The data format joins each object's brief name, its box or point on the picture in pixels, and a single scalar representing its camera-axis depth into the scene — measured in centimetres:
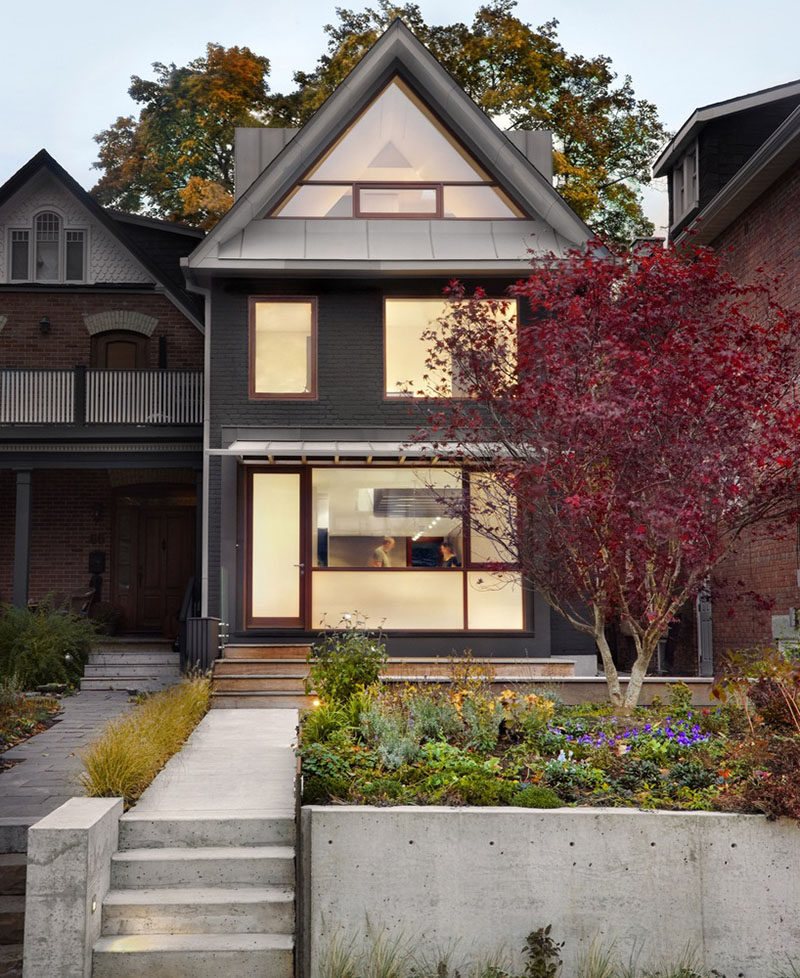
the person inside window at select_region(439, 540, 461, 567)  1598
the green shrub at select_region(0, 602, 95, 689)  1485
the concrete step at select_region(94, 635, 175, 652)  1700
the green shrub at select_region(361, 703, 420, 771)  771
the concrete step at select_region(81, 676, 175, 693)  1538
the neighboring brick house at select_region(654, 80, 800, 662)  1527
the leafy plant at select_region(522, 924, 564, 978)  617
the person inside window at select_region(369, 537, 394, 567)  1595
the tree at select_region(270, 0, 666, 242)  2533
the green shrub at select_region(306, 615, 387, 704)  963
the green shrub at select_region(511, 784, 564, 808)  666
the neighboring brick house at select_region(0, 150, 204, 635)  1934
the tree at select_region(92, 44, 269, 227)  2756
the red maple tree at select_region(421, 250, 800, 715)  874
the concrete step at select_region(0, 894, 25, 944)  668
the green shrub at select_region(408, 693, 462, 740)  849
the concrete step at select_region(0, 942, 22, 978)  629
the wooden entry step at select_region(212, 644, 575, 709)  1345
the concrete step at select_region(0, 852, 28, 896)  726
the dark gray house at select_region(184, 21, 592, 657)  1581
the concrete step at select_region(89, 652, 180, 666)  1620
